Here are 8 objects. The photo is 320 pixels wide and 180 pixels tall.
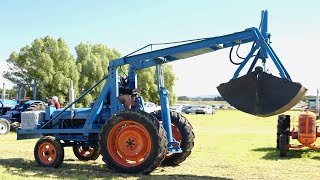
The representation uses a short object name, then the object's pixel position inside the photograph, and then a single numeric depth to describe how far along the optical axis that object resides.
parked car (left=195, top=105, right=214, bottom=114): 50.36
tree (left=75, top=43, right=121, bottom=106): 45.31
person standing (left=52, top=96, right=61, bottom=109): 11.63
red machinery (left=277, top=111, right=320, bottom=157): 11.44
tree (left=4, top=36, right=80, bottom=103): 39.22
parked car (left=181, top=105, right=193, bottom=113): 53.08
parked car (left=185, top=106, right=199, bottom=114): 51.76
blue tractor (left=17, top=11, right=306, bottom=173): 7.67
